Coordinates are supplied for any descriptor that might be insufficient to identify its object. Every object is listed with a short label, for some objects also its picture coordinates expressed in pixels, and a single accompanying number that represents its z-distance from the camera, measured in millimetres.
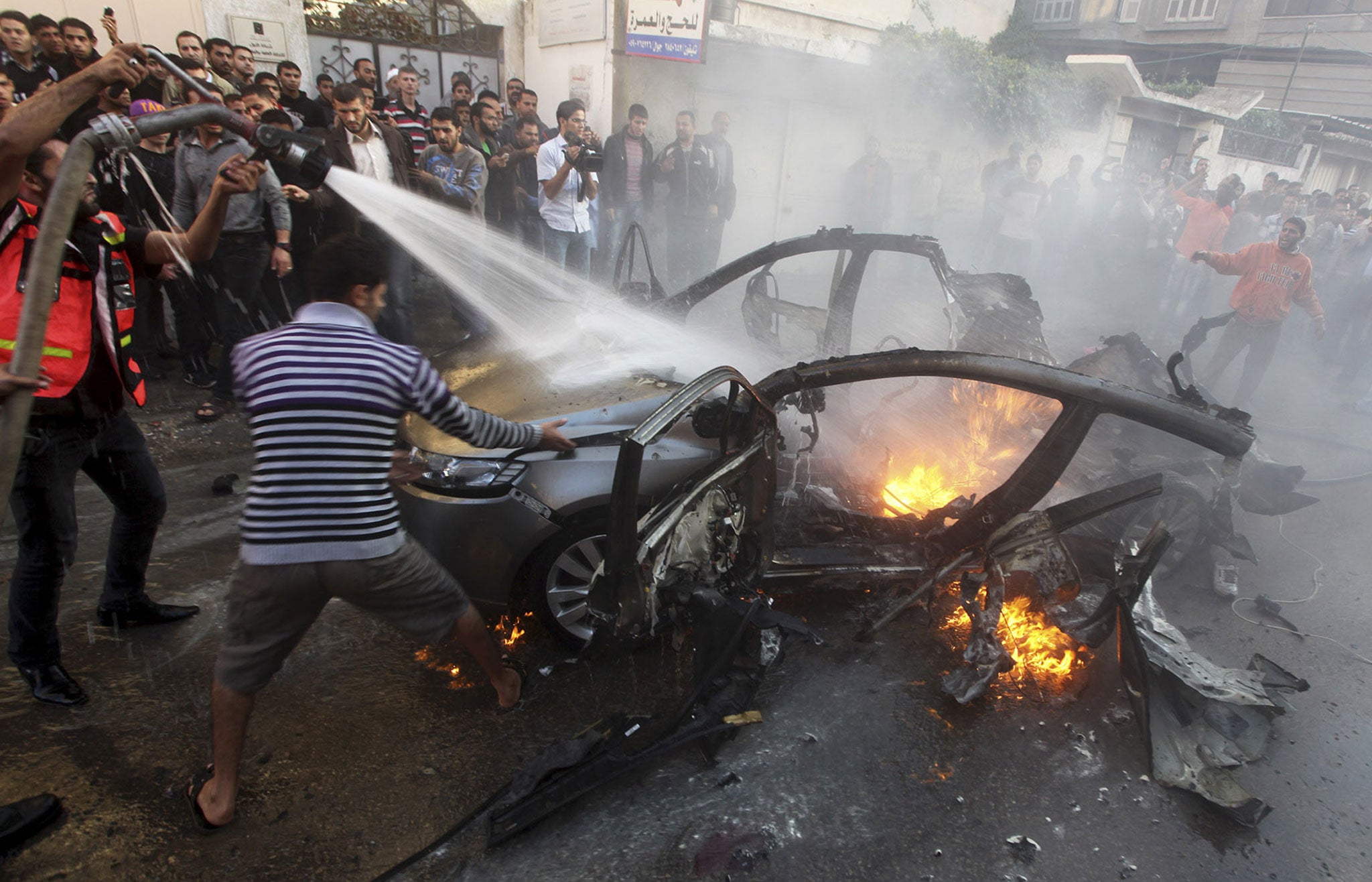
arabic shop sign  9328
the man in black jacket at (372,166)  5668
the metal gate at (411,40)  9453
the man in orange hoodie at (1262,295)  7094
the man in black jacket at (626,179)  8695
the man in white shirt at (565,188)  6988
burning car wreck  2646
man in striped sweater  2090
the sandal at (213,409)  5389
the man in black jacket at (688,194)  9195
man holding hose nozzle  2205
